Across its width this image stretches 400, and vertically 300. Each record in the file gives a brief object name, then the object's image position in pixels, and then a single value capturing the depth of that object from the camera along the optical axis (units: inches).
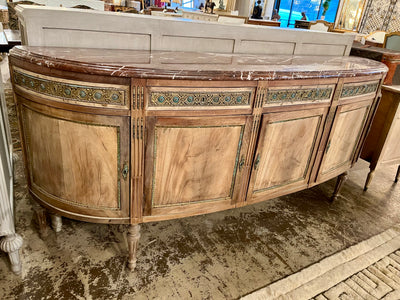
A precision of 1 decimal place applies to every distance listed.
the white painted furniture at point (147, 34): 49.5
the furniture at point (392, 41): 182.5
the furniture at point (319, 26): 239.9
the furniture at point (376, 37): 223.9
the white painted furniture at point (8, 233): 48.6
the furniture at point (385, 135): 78.8
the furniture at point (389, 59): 84.4
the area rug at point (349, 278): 54.3
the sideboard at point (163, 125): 41.8
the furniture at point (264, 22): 206.8
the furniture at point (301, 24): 311.8
